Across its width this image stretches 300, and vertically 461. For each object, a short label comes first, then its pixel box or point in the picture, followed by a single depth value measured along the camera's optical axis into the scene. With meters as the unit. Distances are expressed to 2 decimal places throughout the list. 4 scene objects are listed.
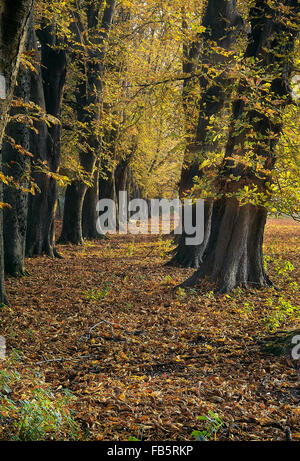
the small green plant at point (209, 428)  6.76
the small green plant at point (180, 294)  18.11
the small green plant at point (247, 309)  15.91
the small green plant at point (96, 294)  18.09
